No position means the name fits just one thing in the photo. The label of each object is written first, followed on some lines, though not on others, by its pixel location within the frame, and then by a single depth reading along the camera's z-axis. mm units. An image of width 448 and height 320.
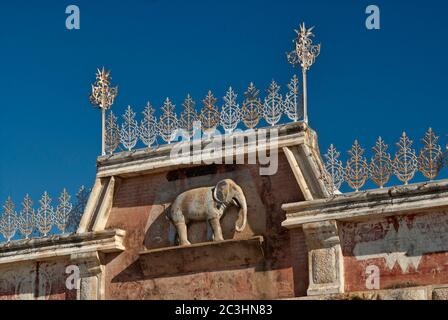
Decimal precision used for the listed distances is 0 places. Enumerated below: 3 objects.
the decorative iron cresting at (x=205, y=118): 19375
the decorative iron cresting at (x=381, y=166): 17984
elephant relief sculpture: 19328
